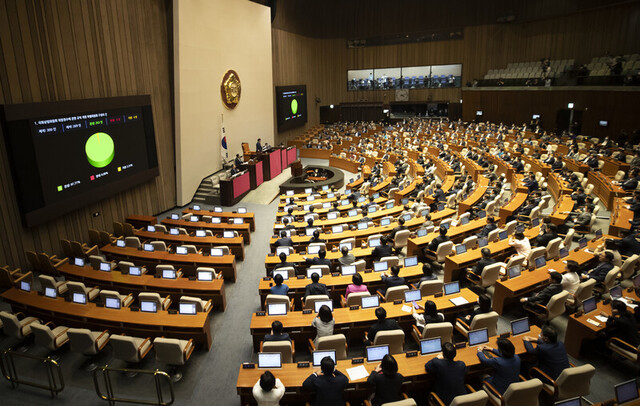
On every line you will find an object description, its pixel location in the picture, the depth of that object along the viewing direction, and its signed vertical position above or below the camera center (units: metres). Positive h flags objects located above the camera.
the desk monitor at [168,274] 8.22 -3.41
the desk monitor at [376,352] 5.25 -3.27
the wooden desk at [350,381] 4.91 -3.40
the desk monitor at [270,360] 5.19 -3.29
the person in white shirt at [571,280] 6.84 -3.13
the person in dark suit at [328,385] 4.61 -3.23
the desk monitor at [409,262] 8.19 -3.28
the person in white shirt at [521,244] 8.28 -3.02
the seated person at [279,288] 6.97 -3.23
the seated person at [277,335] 5.61 -3.24
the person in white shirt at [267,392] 4.52 -3.28
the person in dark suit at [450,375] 4.82 -3.30
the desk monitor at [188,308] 6.75 -3.38
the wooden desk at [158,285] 7.87 -3.54
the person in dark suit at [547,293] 6.57 -3.22
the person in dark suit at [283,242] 9.67 -3.32
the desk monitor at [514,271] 7.45 -3.22
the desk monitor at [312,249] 9.10 -3.30
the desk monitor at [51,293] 7.45 -3.38
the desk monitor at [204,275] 8.07 -3.40
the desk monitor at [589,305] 6.20 -3.22
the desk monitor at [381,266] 8.12 -3.33
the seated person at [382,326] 5.78 -3.23
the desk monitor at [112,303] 6.97 -3.37
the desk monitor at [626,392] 4.23 -3.13
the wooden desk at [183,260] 9.19 -3.56
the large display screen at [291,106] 26.28 -0.24
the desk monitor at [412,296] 6.73 -3.27
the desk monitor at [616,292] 6.48 -3.17
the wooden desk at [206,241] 10.49 -3.56
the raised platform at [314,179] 17.67 -3.65
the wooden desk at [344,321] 6.30 -3.45
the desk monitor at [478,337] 5.52 -3.27
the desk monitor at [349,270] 7.96 -3.32
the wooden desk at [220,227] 11.76 -3.58
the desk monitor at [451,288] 6.96 -3.26
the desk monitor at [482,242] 8.88 -3.16
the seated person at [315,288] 6.93 -3.19
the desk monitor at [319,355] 5.16 -3.25
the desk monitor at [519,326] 5.71 -3.24
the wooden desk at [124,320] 6.54 -3.49
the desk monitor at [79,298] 7.17 -3.37
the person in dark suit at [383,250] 8.81 -3.26
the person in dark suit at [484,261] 7.73 -3.16
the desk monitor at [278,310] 6.58 -3.36
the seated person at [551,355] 5.05 -3.24
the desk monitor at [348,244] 9.71 -3.47
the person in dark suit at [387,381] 4.59 -3.22
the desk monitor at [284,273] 7.89 -3.32
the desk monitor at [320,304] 6.56 -3.27
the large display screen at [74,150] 9.43 -1.15
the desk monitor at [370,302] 6.68 -3.33
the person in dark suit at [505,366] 4.82 -3.21
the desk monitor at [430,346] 5.41 -3.31
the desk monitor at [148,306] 6.81 -3.36
